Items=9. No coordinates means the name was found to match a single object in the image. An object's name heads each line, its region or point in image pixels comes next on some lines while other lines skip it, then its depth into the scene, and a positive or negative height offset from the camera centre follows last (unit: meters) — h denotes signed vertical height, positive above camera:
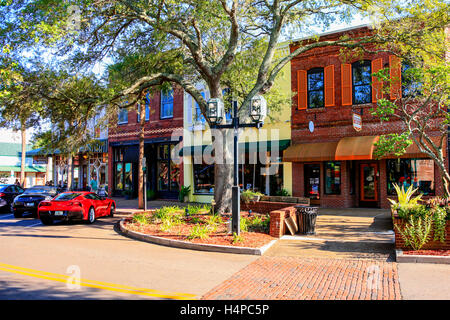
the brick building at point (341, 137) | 16.72 +2.04
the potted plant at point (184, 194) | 22.87 -1.07
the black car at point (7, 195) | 18.38 -0.87
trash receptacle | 11.02 -1.32
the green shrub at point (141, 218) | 12.60 -1.50
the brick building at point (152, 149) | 24.56 +2.19
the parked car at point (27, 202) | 16.23 -1.09
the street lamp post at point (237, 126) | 9.97 +1.48
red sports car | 13.50 -1.16
